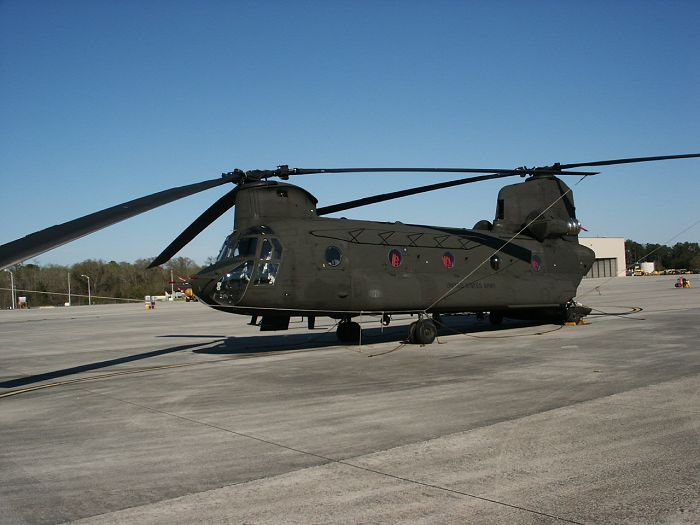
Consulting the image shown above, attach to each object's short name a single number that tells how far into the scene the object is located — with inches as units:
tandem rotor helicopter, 559.5
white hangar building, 3747.5
